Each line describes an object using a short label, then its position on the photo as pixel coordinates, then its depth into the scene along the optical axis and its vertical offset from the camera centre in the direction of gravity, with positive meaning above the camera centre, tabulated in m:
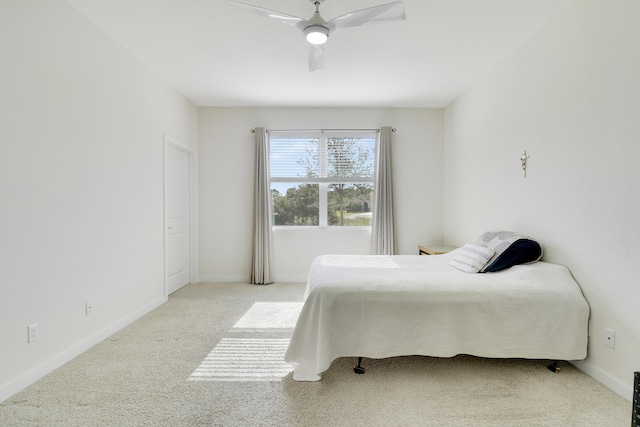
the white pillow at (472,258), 2.57 -0.41
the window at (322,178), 4.84 +0.45
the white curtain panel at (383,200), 4.66 +0.10
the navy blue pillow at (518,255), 2.49 -0.36
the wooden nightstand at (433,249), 3.96 -0.53
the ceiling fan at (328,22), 2.01 +1.22
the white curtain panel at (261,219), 4.66 -0.15
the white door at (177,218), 4.17 -0.13
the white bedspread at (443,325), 2.10 -0.75
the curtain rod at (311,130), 4.76 +1.14
